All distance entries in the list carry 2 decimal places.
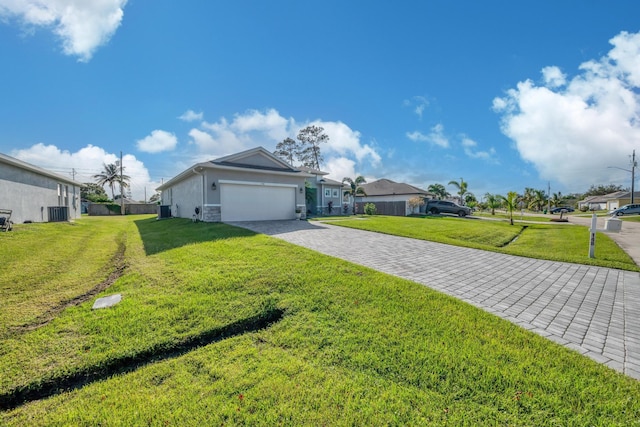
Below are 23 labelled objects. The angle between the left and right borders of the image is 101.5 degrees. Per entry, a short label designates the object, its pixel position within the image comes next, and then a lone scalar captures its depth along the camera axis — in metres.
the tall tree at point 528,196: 57.41
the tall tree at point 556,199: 62.86
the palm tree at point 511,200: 20.06
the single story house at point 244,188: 13.81
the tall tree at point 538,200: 56.25
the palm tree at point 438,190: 41.21
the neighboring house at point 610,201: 46.76
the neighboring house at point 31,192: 12.38
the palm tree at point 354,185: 28.52
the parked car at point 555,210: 48.91
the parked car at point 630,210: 30.39
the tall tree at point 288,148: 41.31
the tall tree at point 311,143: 40.31
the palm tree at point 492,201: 30.87
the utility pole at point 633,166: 34.34
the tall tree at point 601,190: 67.35
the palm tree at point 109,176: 49.15
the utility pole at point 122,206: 34.90
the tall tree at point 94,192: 39.25
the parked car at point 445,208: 27.82
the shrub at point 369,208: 27.03
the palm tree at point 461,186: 39.36
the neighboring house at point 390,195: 29.52
